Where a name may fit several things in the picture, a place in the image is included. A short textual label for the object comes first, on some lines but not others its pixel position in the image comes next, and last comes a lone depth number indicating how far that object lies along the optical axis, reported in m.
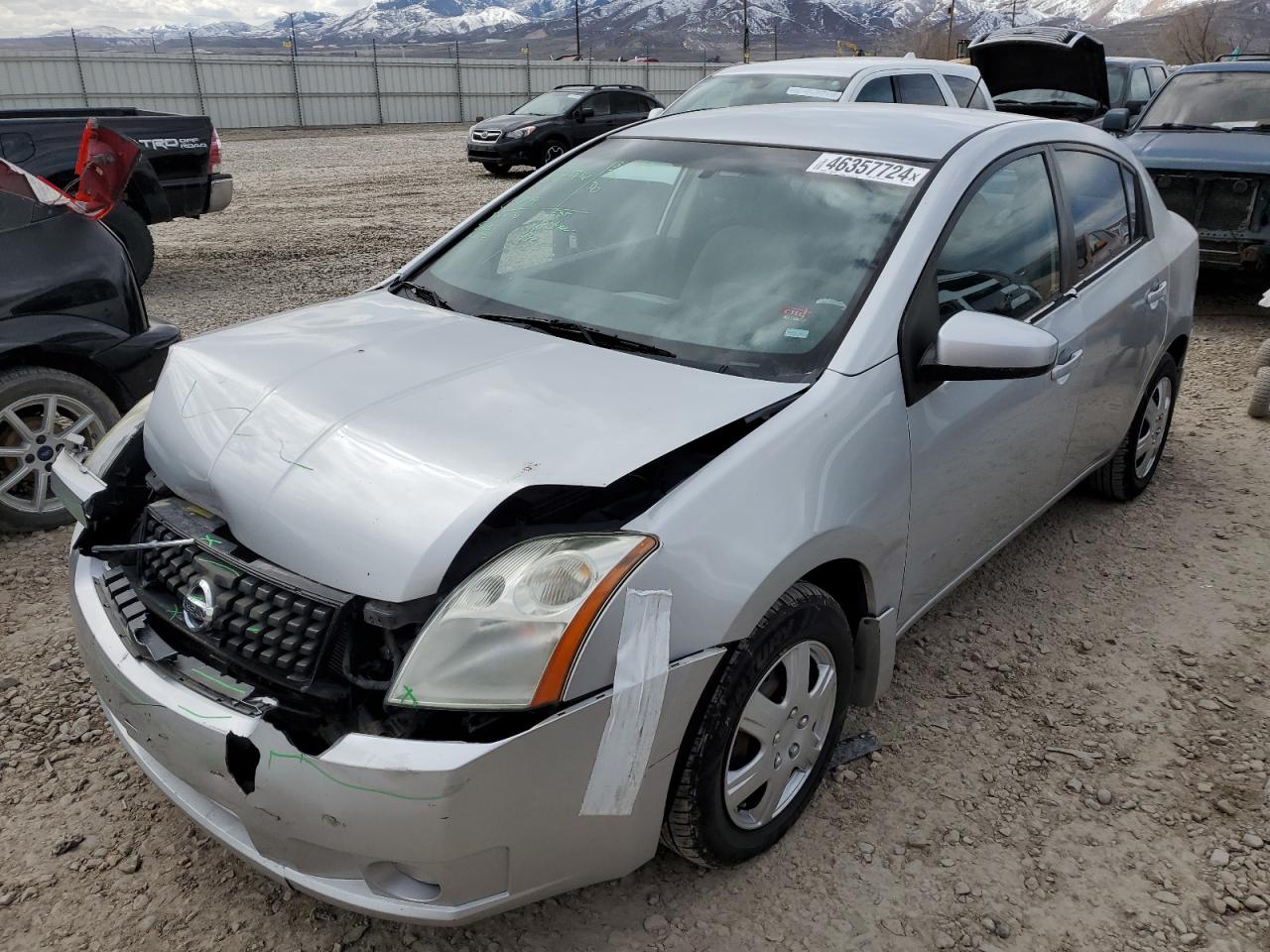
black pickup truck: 7.52
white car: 8.92
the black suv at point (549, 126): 16.84
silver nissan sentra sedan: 1.84
